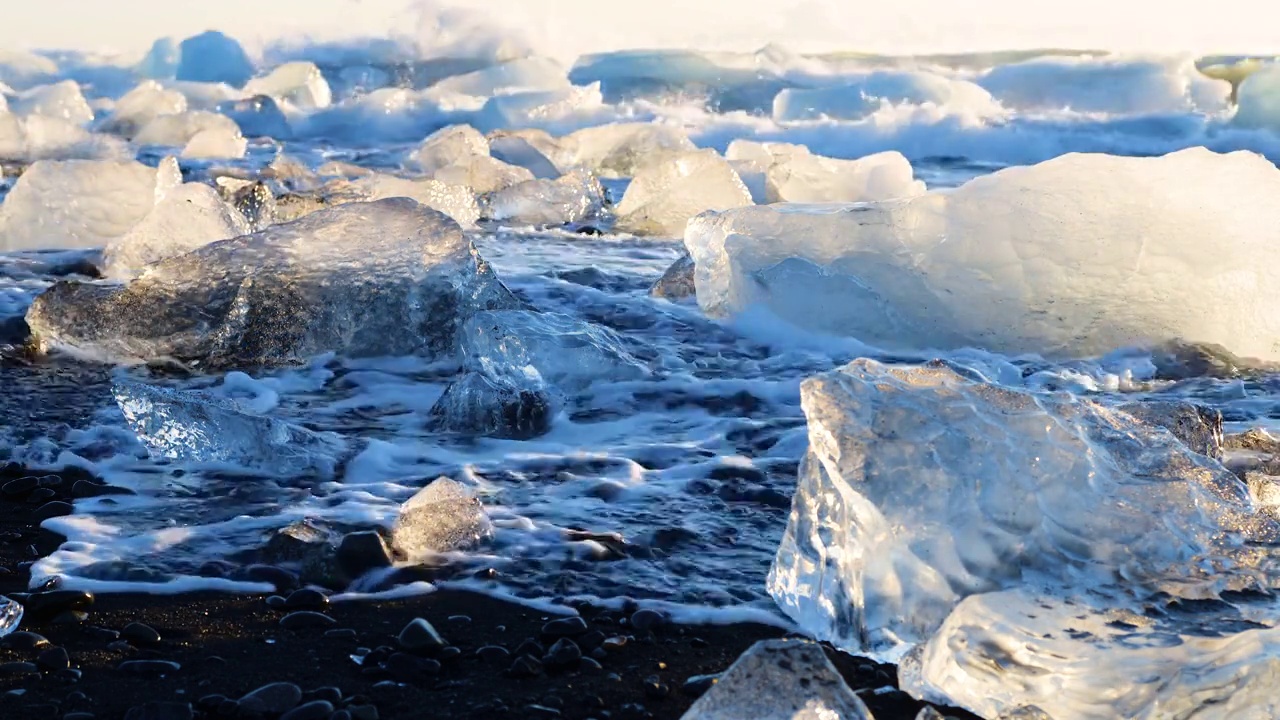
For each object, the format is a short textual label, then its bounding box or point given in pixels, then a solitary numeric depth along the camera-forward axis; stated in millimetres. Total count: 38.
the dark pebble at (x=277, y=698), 1897
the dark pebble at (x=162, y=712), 1861
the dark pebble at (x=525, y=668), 2055
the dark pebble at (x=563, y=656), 2096
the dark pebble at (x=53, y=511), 2744
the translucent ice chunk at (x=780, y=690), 1740
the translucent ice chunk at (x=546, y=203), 7910
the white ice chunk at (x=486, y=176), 8664
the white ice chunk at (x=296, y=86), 22828
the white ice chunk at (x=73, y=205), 6414
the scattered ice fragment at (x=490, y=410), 3512
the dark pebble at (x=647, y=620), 2250
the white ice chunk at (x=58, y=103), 18512
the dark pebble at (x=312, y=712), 1866
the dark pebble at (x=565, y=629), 2215
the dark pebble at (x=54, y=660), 2014
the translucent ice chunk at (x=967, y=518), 2189
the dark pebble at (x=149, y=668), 2016
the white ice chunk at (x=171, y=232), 5582
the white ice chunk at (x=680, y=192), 7426
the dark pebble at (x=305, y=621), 2217
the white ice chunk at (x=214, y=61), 25234
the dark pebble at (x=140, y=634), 2139
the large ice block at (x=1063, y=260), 4434
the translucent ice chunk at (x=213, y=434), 3123
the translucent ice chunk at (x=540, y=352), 3922
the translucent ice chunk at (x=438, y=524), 2574
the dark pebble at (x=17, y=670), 1977
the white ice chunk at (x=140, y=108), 16203
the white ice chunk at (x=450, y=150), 10664
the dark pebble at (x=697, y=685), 2020
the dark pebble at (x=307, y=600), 2301
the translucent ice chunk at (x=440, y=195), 7742
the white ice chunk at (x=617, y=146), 11312
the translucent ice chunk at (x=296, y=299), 4234
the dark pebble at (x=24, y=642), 2082
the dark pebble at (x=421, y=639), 2139
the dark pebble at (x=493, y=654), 2109
